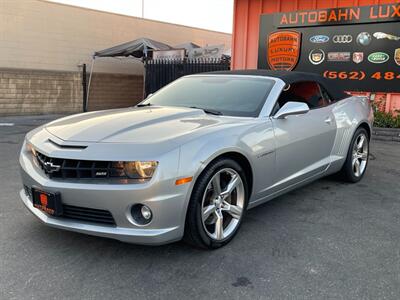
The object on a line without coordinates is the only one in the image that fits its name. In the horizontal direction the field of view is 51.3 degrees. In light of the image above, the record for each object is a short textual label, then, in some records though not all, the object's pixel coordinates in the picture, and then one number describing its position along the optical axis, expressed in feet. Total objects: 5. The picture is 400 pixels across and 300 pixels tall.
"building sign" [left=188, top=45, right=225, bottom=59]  45.14
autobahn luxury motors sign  31.42
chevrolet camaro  9.30
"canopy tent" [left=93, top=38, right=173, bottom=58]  45.93
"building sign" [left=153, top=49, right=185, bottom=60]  41.98
